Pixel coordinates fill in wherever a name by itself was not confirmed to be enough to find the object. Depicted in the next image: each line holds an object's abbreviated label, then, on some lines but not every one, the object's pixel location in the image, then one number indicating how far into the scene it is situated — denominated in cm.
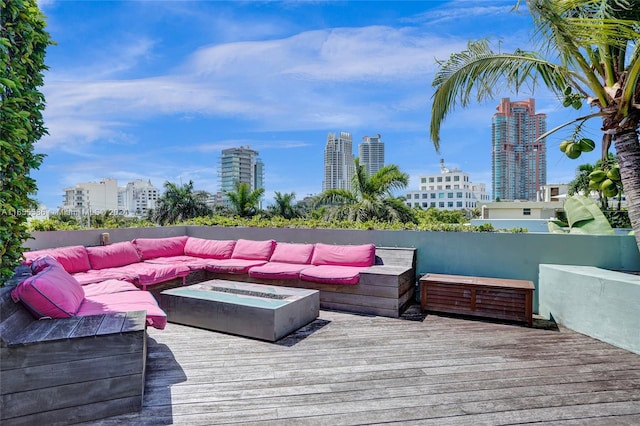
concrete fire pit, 352
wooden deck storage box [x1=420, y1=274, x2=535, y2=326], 406
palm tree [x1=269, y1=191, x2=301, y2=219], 1568
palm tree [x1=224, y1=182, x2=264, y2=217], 1484
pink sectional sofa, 437
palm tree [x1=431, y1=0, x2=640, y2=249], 287
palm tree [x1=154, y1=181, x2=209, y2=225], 1716
